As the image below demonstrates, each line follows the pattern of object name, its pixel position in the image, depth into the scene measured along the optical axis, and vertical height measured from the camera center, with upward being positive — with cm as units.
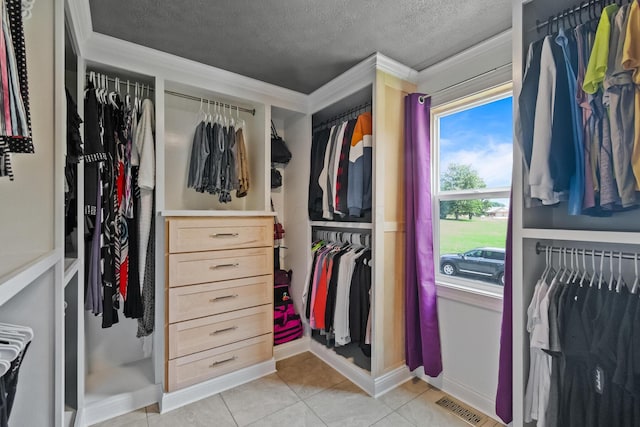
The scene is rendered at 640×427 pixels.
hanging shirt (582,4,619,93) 103 +56
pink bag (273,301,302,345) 254 -98
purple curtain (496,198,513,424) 155 -77
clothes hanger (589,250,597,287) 126 -24
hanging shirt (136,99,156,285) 187 +25
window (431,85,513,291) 186 +19
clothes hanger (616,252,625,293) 118 -27
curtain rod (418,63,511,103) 175 +86
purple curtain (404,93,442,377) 204 -20
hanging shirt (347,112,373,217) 211 +32
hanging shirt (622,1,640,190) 96 +50
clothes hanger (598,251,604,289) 122 -24
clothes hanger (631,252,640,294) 115 -27
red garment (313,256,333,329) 230 -65
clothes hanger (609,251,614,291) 121 -25
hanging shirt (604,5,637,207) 100 +35
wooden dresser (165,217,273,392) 189 -58
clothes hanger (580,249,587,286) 129 -25
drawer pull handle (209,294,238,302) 203 -59
